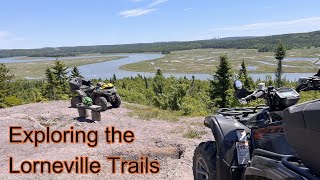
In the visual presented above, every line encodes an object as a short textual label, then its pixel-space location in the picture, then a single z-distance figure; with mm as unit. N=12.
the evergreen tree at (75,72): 34696
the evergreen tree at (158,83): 43703
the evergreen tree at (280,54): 37950
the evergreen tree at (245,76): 29476
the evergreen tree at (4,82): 31109
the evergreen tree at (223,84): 23461
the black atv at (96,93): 11564
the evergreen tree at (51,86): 34448
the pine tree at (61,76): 34758
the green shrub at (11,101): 26302
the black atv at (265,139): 1728
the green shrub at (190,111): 11581
